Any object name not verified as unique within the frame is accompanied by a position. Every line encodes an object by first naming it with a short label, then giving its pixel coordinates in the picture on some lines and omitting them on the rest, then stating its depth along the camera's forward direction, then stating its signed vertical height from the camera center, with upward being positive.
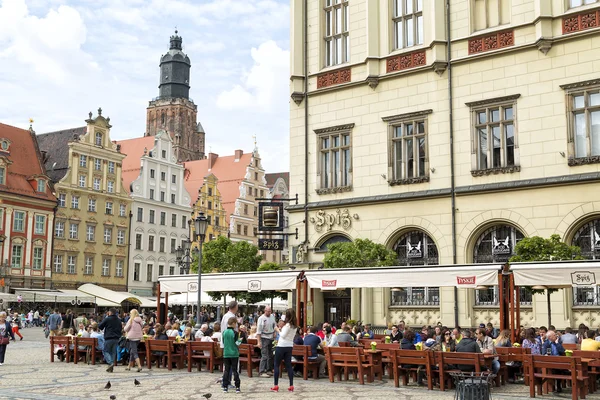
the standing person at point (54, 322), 35.03 -0.79
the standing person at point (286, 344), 14.41 -0.73
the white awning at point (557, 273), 16.25 +0.81
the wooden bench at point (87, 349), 20.47 -1.23
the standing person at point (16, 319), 45.01 -0.89
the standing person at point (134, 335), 18.45 -0.73
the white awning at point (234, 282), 20.33 +0.75
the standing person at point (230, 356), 14.16 -0.96
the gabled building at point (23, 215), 55.56 +7.09
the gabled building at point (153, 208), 67.88 +9.52
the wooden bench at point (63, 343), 21.23 -1.10
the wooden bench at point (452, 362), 14.34 -1.06
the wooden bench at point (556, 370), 13.22 -1.17
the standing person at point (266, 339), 16.19 -0.73
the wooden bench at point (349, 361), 15.91 -1.20
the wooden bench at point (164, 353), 19.02 -1.22
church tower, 116.25 +31.98
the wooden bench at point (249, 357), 17.50 -1.21
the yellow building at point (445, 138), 24.42 +6.38
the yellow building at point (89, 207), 60.47 +8.51
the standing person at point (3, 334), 20.23 -0.83
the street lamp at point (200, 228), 24.03 +2.60
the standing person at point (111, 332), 18.62 -0.66
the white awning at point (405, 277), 17.36 +0.79
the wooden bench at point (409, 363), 14.97 -1.13
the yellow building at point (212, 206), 77.19 +10.66
